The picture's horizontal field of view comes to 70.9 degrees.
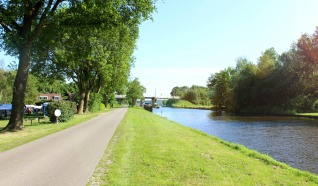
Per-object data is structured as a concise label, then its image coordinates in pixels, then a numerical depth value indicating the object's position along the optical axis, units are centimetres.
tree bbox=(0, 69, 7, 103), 5214
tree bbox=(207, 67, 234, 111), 6392
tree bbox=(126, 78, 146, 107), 7677
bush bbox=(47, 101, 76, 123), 1878
